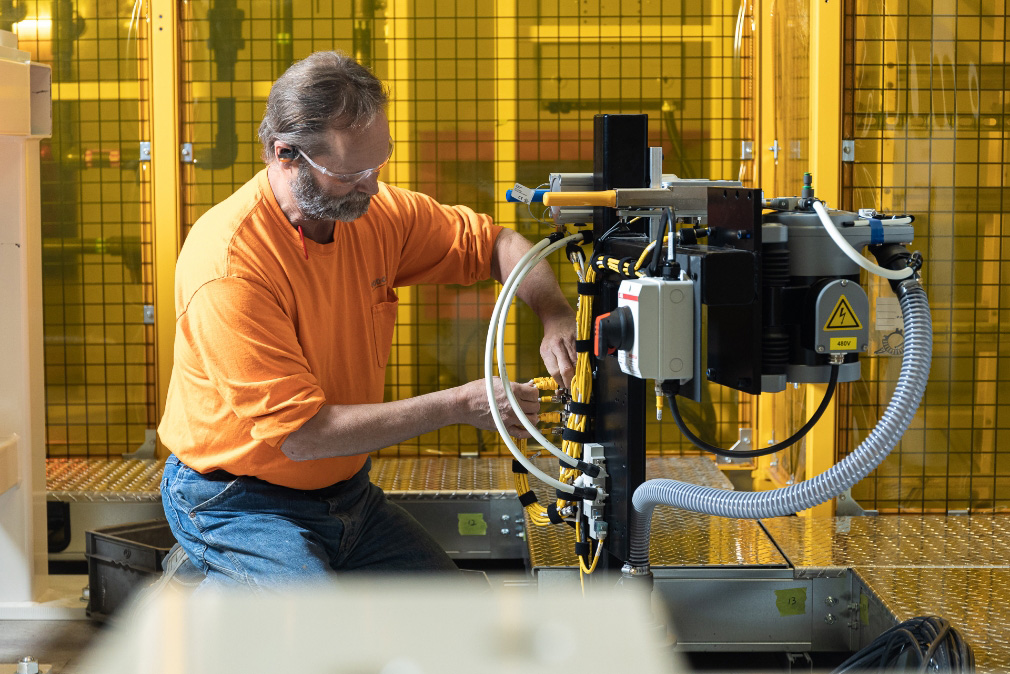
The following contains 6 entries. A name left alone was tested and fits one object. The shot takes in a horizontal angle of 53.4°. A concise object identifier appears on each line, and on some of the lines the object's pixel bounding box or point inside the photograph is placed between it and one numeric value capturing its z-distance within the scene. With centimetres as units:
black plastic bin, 306
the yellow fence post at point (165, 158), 364
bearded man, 211
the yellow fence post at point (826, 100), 315
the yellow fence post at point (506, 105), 367
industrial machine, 154
